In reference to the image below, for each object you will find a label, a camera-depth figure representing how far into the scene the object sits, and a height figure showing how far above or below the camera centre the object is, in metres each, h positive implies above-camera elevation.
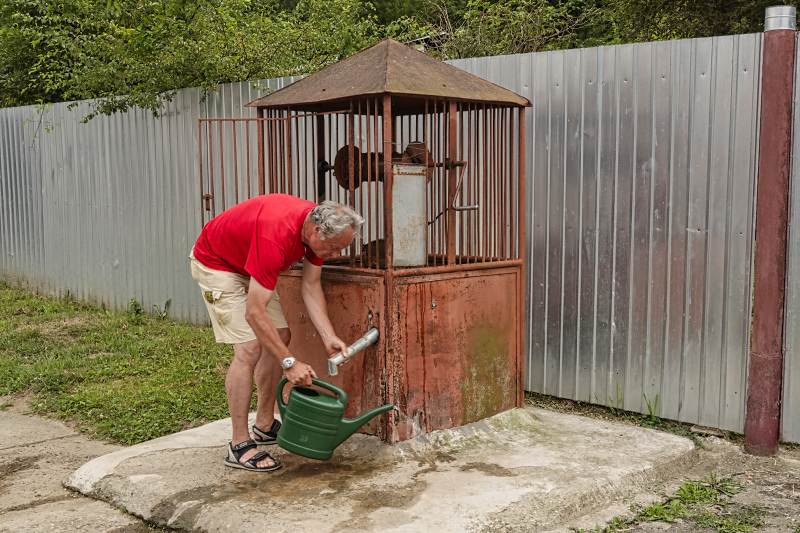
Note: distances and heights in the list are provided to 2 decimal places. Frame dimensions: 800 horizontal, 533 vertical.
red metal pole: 4.41 -0.41
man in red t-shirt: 3.98 -0.55
